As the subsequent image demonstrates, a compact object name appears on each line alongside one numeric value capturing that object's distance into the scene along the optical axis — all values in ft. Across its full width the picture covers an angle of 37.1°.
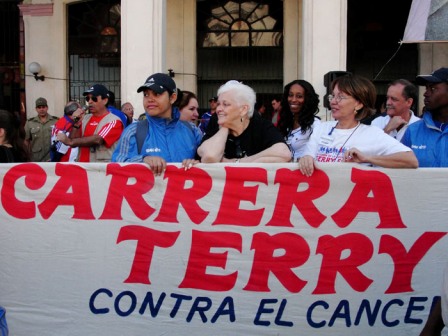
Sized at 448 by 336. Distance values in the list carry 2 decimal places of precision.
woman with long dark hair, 18.52
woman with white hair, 14.84
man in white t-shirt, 19.67
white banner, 14.40
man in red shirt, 22.02
